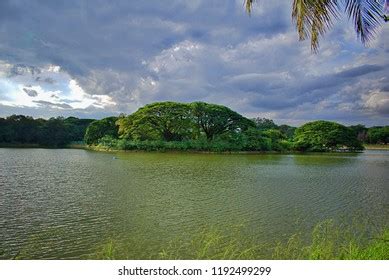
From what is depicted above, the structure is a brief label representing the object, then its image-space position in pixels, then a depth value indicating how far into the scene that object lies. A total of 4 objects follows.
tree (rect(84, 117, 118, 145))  45.66
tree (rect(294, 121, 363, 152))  44.50
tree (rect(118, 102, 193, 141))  38.72
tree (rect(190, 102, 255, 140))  39.84
